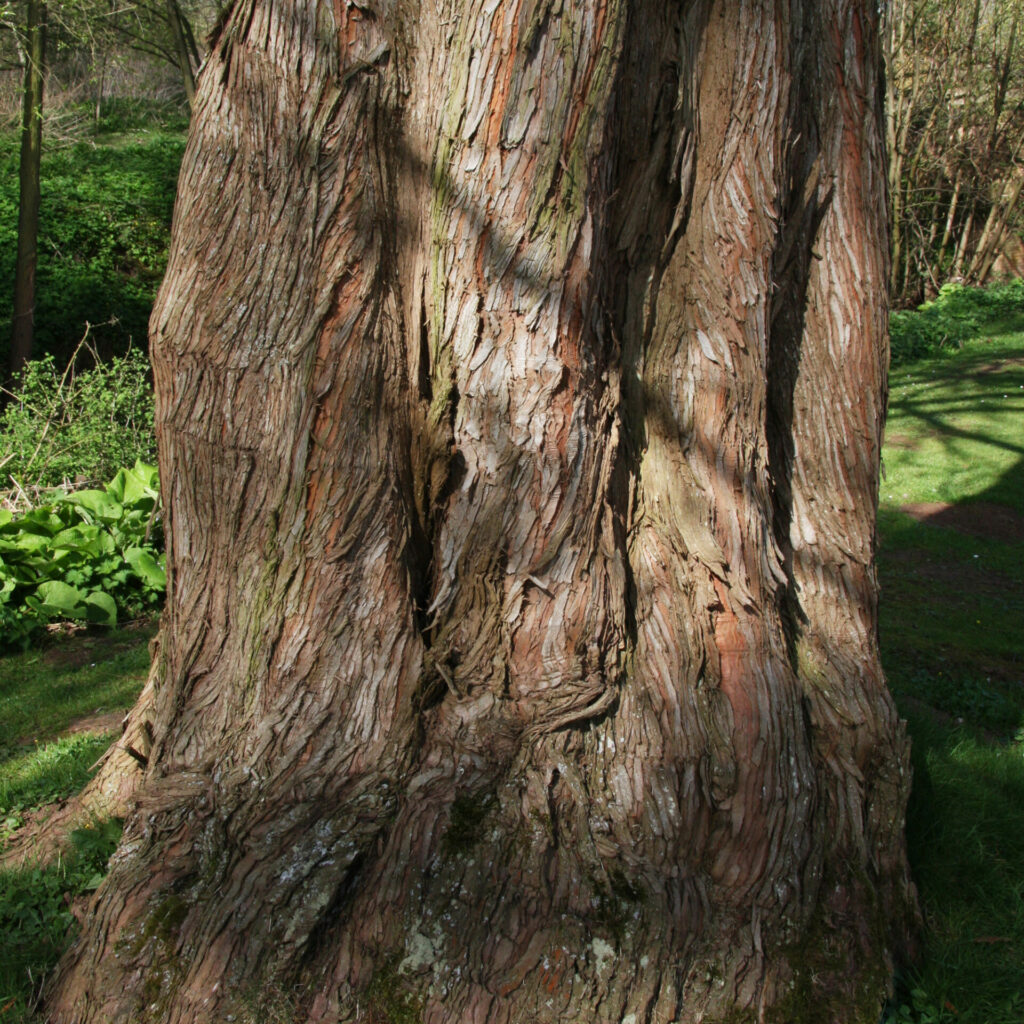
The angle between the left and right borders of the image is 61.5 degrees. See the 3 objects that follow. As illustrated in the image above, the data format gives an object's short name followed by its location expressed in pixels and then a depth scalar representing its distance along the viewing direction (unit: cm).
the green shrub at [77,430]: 783
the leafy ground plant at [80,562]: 630
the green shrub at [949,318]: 1602
